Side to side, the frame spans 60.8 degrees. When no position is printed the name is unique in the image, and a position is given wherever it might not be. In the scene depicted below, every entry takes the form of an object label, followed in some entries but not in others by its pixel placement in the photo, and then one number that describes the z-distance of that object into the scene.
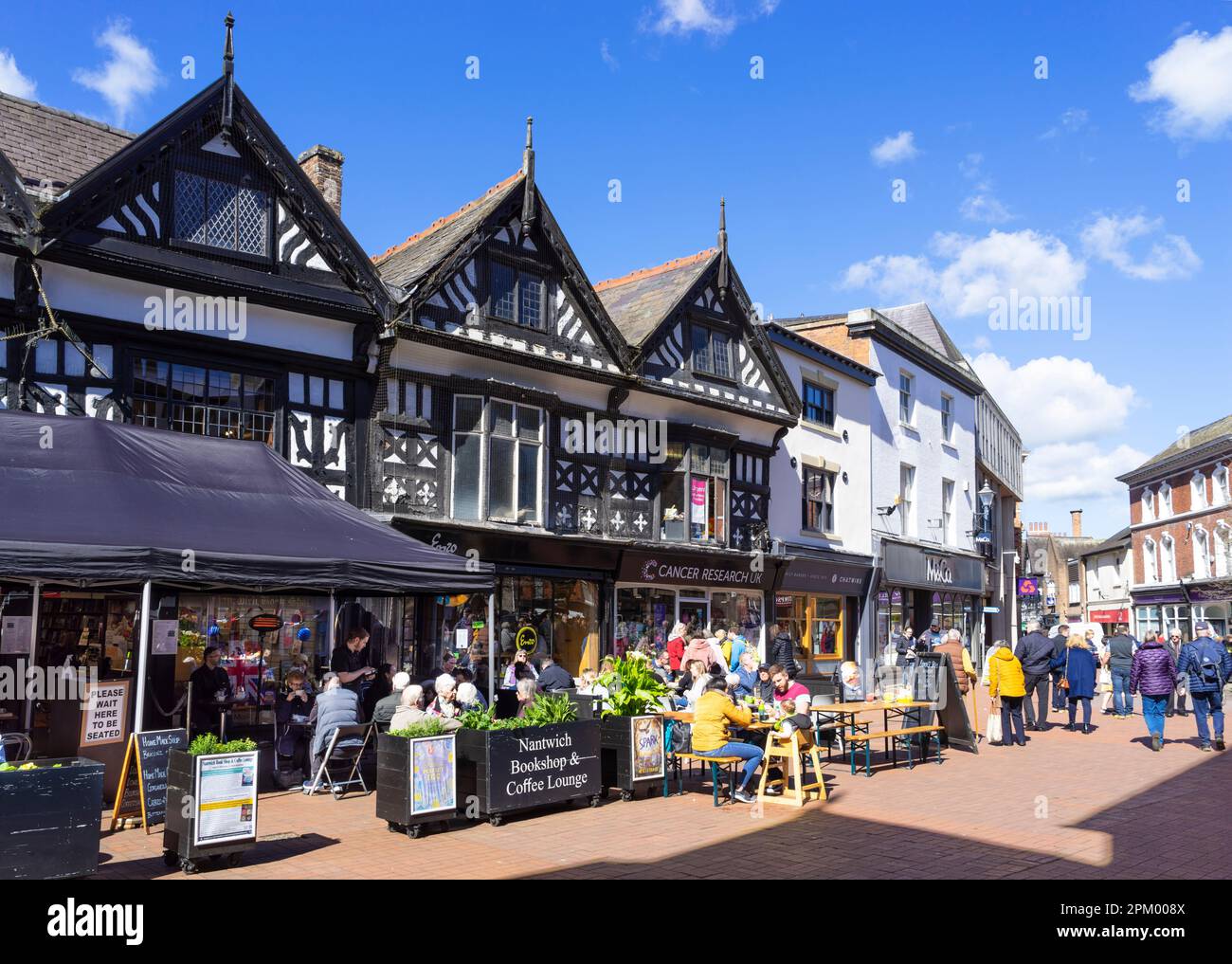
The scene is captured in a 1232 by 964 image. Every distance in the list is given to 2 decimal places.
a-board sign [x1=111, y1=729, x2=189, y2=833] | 8.95
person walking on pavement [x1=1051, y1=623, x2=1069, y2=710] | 18.74
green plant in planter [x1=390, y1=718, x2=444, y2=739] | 8.95
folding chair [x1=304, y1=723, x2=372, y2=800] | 10.95
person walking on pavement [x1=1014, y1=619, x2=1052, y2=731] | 16.64
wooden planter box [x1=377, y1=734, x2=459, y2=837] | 8.73
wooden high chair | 10.34
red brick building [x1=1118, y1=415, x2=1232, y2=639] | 43.84
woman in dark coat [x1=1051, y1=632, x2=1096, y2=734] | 17.14
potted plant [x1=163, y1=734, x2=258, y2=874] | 7.49
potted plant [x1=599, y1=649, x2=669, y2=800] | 10.69
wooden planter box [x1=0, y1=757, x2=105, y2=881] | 6.61
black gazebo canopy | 9.20
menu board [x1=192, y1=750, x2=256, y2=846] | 7.54
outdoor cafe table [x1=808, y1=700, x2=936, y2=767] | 12.52
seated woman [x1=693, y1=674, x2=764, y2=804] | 10.45
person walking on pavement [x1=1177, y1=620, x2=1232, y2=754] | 14.63
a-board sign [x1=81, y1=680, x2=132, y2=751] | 9.73
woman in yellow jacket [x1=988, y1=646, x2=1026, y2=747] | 15.23
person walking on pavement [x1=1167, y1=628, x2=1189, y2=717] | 20.87
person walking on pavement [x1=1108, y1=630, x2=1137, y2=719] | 20.50
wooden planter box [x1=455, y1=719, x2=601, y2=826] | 9.37
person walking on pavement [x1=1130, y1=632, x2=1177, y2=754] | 14.75
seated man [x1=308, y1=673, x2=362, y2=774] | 11.00
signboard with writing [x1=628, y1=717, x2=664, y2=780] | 10.73
